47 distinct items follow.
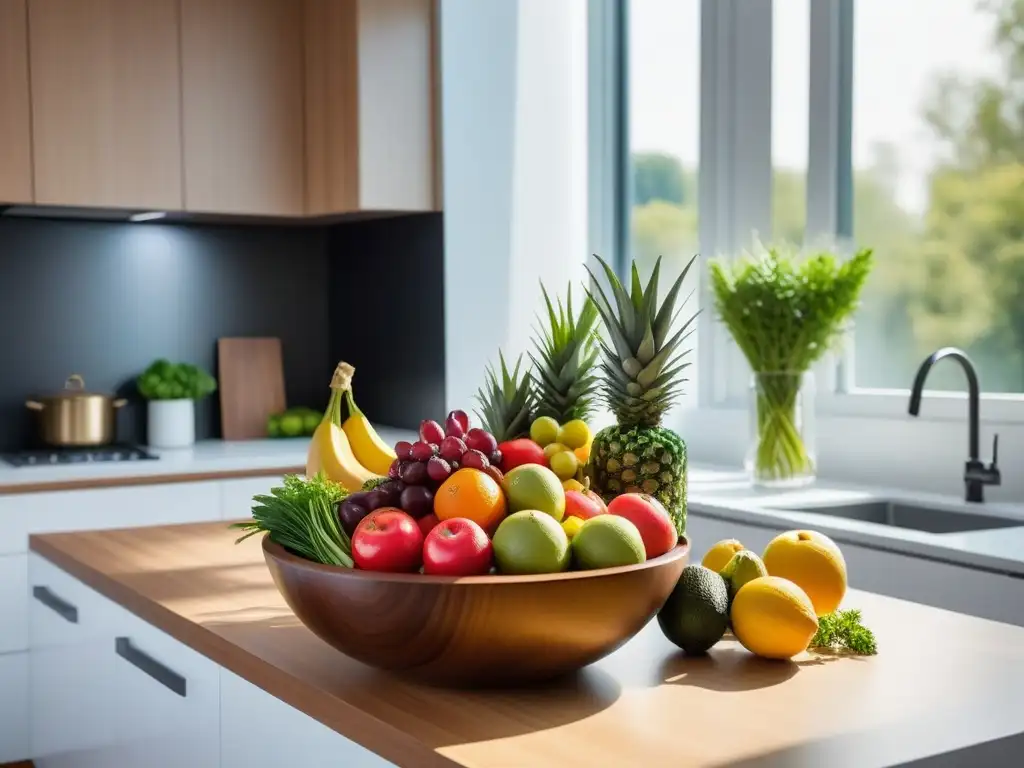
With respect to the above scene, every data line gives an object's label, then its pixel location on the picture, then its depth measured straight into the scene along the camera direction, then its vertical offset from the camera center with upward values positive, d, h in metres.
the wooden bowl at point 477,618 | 1.17 -0.27
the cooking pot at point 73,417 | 3.79 -0.25
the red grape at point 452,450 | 1.37 -0.13
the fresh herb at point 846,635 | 1.40 -0.34
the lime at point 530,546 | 1.21 -0.20
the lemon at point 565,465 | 1.71 -0.18
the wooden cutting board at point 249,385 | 4.30 -0.18
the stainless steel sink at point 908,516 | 2.77 -0.42
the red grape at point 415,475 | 1.35 -0.15
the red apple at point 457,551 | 1.20 -0.21
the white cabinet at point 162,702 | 1.50 -0.47
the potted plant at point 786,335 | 3.06 -0.01
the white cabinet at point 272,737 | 1.21 -0.41
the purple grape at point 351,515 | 1.32 -0.19
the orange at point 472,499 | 1.28 -0.17
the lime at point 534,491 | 1.31 -0.17
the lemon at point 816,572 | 1.46 -0.28
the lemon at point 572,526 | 1.31 -0.20
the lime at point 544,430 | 1.77 -0.14
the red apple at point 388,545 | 1.23 -0.21
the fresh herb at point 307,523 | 1.29 -0.20
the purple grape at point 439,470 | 1.33 -0.15
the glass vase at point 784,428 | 3.09 -0.24
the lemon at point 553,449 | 1.74 -0.16
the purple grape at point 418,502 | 1.33 -0.18
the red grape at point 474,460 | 1.35 -0.14
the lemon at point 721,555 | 1.52 -0.27
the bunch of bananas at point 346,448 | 1.86 -0.18
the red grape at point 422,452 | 1.37 -0.13
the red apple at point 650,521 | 1.31 -0.20
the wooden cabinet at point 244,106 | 3.82 +0.69
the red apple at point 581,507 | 1.36 -0.19
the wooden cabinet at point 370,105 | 3.78 +0.68
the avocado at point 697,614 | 1.37 -0.31
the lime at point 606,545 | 1.23 -0.21
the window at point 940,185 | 3.07 +0.36
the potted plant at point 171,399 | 4.04 -0.21
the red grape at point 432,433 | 1.45 -0.12
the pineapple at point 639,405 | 1.68 -0.10
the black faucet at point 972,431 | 2.77 -0.23
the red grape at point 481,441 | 1.44 -0.12
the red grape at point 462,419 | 1.52 -0.10
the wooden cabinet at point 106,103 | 3.58 +0.66
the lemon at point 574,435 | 1.77 -0.15
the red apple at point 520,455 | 1.52 -0.15
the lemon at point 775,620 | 1.34 -0.31
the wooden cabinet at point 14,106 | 3.51 +0.63
